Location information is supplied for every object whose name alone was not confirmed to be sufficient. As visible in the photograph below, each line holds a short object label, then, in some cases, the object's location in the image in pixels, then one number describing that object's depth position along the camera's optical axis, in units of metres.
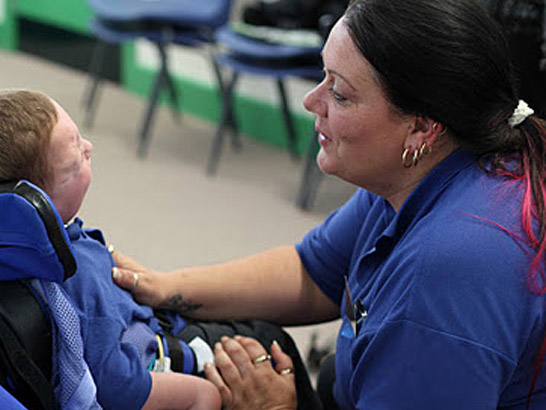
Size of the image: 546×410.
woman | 1.04
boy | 1.13
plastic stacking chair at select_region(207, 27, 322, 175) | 3.47
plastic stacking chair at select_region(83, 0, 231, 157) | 3.92
